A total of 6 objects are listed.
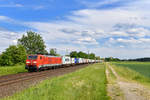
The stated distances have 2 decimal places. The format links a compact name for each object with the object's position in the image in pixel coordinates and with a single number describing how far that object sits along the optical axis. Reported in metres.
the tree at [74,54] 138.88
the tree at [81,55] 148.82
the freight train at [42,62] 27.16
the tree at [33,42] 83.88
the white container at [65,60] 47.69
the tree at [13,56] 47.83
